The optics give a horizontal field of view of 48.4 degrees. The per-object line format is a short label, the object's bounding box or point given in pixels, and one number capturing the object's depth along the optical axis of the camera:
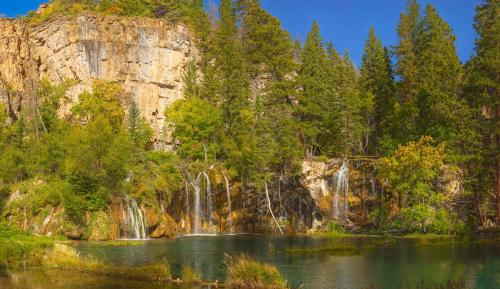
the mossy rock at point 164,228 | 54.84
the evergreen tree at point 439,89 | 57.00
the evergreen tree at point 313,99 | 70.00
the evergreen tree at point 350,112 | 70.12
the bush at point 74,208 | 51.19
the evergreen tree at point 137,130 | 66.50
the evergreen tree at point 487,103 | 52.69
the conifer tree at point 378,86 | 75.11
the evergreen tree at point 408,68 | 65.75
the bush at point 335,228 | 59.51
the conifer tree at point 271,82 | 65.25
